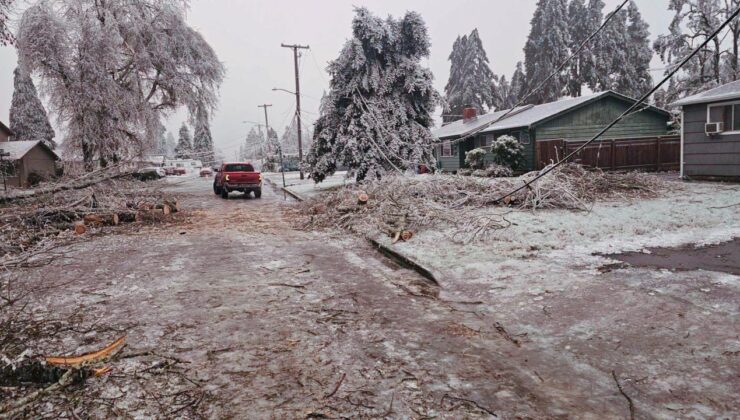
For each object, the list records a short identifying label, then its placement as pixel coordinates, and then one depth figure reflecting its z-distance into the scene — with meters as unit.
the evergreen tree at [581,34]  44.62
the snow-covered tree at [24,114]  47.53
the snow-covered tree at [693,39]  27.11
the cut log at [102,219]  11.88
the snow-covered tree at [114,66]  22.84
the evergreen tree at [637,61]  43.25
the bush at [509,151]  22.97
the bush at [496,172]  22.30
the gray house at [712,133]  14.12
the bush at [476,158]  25.03
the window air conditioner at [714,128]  14.37
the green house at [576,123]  23.80
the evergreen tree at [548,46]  44.88
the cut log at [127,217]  12.77
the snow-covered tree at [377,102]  18.98
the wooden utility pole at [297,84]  32.72
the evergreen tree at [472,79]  52.75
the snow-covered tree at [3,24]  8.59
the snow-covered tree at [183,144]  94.81
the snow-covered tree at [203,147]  94.12
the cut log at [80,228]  10.90
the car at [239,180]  22.14
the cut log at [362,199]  11.95
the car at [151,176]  35.78
